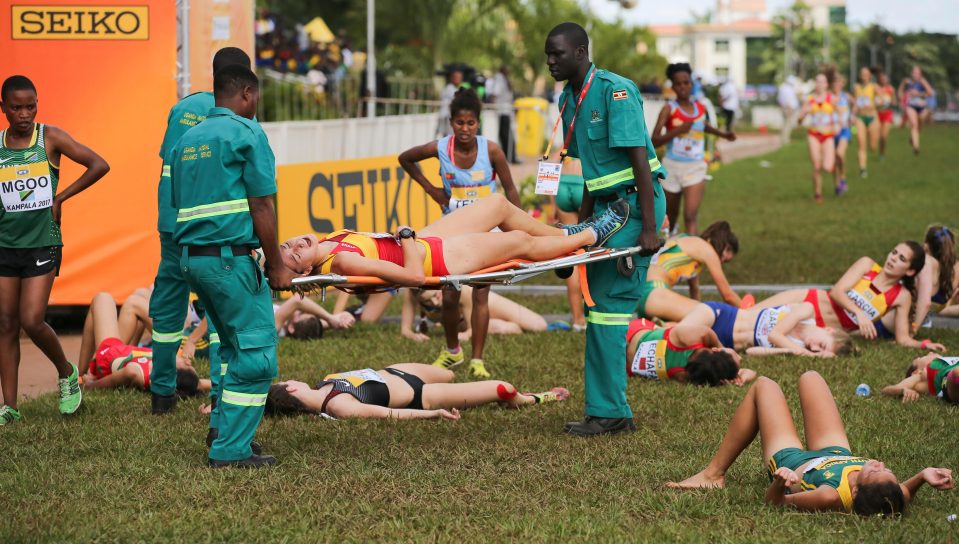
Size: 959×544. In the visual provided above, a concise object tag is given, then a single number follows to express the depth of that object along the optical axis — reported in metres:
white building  136.12
